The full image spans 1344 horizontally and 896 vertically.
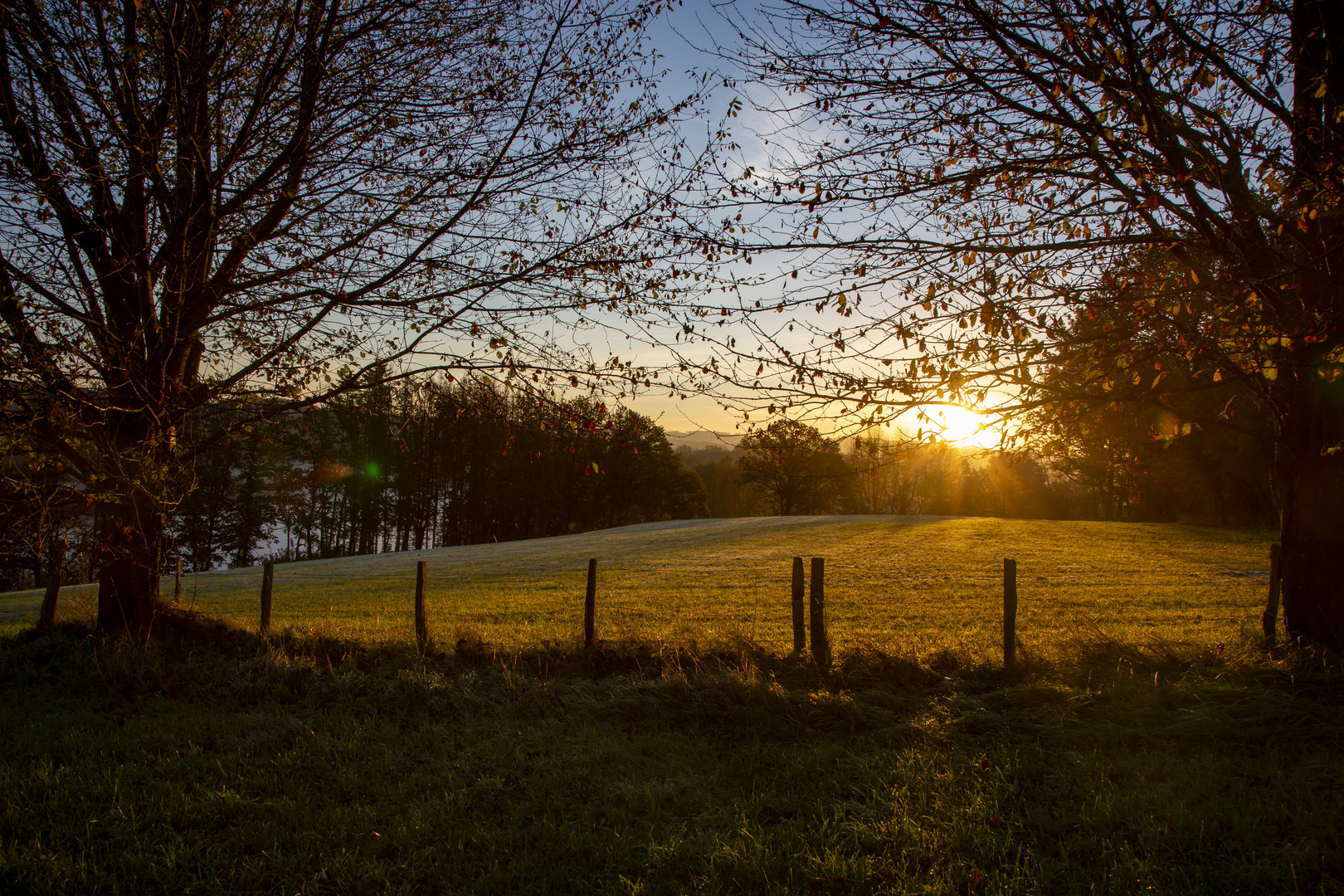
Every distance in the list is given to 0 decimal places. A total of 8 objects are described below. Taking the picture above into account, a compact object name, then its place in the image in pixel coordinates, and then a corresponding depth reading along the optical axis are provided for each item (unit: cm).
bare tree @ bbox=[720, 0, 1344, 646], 557
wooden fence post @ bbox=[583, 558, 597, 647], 865
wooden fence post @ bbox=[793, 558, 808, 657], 817
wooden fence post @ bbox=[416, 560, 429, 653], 852
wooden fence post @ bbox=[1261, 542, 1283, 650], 763
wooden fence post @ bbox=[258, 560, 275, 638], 1014
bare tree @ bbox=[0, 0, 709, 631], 636
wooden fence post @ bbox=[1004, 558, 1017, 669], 746
